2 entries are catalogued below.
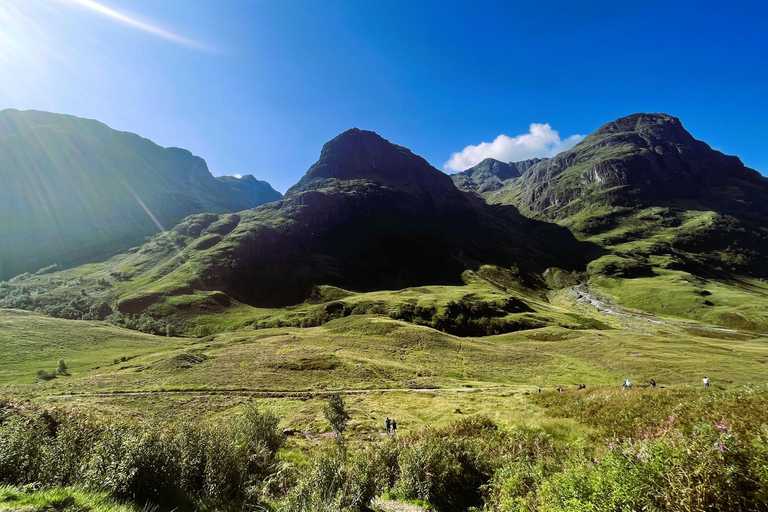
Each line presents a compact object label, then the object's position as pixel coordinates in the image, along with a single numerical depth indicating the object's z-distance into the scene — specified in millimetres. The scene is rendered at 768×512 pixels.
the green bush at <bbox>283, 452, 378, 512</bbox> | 9023
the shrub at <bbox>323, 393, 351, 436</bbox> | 22875
